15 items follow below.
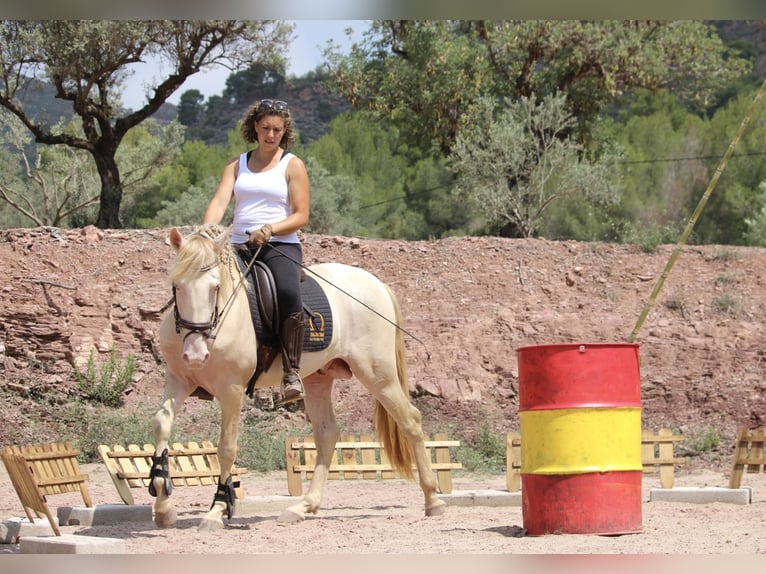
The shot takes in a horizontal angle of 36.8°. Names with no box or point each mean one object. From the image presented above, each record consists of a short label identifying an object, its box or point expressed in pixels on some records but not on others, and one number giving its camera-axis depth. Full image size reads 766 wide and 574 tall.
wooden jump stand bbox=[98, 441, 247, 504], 10.02
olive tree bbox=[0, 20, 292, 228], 23.14
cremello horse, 7.97
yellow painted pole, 7.90
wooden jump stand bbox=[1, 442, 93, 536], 7.92
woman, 8.73
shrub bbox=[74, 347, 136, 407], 17.05
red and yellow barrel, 7.73
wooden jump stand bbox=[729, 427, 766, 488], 10.72
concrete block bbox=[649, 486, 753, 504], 10.18
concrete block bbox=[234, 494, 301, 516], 10.14
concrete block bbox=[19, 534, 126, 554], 6.63
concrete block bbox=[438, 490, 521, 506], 10.57
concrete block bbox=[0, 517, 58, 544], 8.05
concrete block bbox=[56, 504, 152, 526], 9.18
